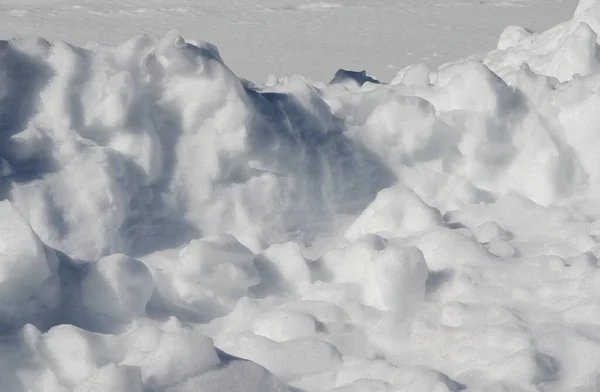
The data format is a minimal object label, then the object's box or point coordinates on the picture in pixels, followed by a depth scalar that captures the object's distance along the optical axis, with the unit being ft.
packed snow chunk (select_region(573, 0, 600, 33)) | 52.83
